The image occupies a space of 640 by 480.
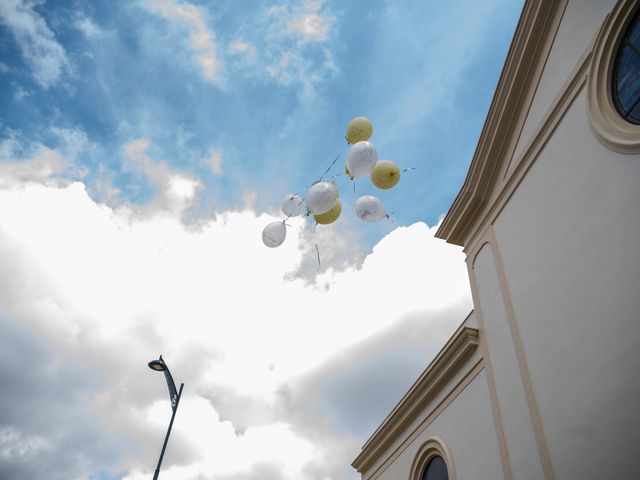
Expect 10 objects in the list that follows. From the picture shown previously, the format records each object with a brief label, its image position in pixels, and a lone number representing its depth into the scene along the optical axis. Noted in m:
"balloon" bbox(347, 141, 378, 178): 7.75
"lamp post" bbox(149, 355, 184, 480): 10.01
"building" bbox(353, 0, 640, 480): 5.39
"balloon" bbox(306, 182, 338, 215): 7.60
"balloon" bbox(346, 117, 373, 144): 8.61
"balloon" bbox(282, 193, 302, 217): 8.41
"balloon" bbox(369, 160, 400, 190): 7.93
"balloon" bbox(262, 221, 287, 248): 8.22
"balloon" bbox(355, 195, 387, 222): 8.19
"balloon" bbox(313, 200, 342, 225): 8.41
